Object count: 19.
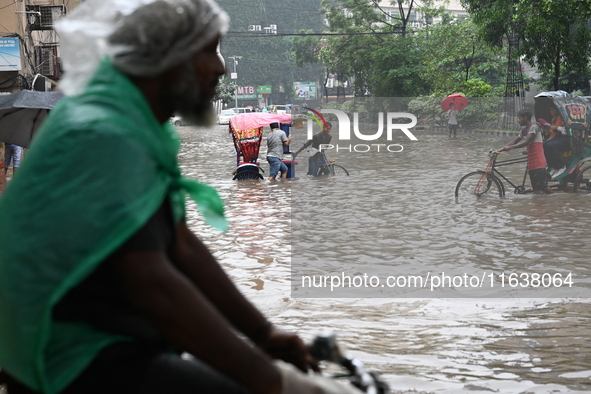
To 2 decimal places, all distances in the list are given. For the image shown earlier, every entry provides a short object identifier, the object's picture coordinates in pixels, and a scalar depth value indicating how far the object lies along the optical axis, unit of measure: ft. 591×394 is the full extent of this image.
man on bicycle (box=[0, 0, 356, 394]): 4.12
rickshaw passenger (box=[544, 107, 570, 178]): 42.19
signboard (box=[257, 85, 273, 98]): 348.38
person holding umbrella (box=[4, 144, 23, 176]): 57.36
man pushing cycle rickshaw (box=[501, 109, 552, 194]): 41.04
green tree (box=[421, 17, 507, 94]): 124.88
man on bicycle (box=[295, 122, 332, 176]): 55.05
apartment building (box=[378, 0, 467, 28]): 148.47
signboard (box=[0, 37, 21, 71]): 71.46
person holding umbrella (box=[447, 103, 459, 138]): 98.99
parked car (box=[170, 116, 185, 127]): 178.11
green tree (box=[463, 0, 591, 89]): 65.67
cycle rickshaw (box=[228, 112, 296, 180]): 54.45
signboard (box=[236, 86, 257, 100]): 351.05
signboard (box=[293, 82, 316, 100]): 335.06
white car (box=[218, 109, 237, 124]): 187.27
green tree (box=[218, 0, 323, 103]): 329.93
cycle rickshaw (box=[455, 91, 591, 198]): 40.55
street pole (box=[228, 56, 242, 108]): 306.55
